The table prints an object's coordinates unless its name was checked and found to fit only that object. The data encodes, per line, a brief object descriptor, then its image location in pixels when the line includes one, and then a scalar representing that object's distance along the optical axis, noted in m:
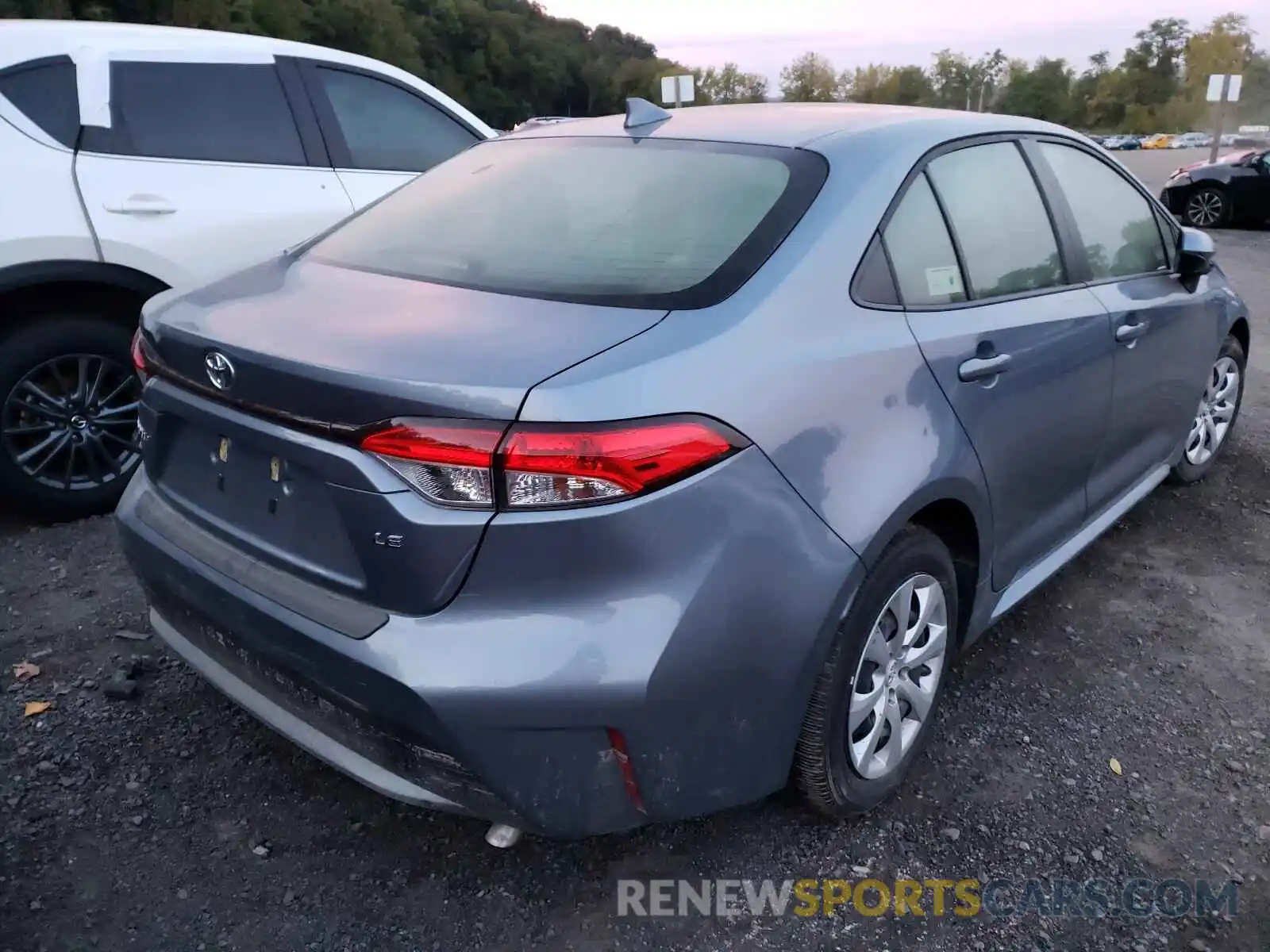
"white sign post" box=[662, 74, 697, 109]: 17.59
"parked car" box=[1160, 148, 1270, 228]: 14.95
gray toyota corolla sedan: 1.81
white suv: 3.88
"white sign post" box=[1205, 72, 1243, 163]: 20.31
